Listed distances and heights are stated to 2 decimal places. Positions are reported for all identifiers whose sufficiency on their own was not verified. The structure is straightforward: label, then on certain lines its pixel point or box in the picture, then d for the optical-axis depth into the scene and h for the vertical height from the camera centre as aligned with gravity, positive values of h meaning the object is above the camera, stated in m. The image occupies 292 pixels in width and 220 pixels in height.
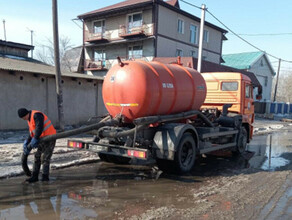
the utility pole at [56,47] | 10.84 +1.35
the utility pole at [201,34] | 13.23 +2.49
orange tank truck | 5.97 -0.81
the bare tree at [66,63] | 31.10 +2.10
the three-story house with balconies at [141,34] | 24.00 +4.84
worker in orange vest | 5.24 -1.24
